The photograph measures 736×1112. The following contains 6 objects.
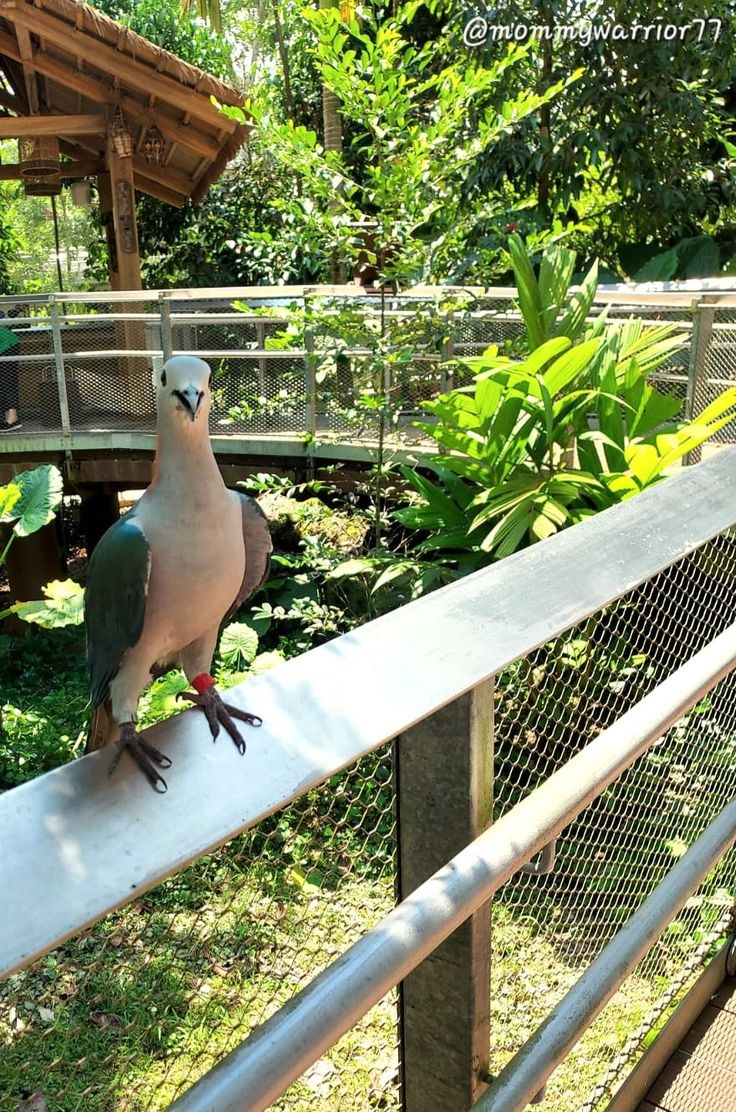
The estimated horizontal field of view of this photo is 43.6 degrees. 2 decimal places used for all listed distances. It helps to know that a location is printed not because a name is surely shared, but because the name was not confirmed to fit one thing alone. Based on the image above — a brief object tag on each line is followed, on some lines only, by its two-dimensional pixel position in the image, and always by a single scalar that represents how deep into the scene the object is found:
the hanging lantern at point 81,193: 10.02
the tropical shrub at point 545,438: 3.94
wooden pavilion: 7.30
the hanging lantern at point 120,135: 8.31
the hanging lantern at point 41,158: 8.27
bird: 1.27
